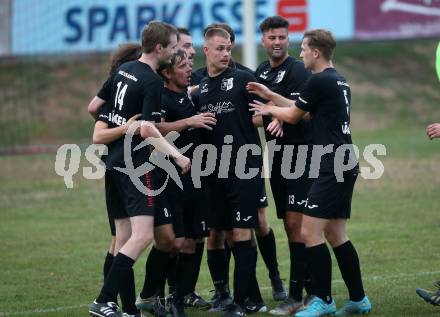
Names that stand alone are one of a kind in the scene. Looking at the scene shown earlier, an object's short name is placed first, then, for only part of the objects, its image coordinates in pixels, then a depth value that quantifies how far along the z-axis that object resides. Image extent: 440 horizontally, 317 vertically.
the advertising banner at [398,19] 46.12
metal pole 37.25
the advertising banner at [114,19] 44.09
